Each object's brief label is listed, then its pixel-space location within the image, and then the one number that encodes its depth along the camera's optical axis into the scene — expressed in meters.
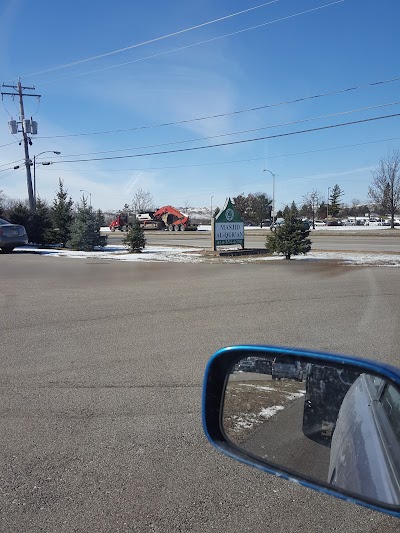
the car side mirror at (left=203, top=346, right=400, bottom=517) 1.56
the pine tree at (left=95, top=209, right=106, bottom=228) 25.18
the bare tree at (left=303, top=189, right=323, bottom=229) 94.62
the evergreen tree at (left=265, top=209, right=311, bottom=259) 17.48
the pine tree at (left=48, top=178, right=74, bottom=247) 27.05
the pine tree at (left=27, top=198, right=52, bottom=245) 28.11
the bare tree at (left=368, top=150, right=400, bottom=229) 55.78
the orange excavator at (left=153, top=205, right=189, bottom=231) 64.75
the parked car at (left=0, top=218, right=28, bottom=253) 20.94
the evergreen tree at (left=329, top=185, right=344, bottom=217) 118.23
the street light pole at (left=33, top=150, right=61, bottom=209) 41.91
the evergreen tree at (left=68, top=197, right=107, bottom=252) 24.31
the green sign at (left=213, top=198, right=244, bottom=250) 21.34
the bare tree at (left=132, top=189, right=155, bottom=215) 111.60
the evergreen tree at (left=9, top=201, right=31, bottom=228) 28.60
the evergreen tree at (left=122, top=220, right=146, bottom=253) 22.36
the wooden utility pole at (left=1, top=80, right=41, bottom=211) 36.75
